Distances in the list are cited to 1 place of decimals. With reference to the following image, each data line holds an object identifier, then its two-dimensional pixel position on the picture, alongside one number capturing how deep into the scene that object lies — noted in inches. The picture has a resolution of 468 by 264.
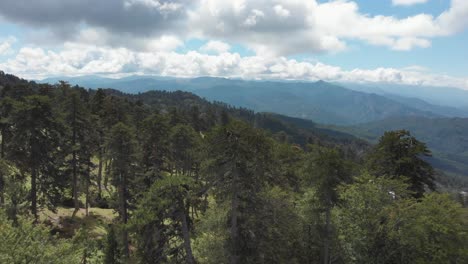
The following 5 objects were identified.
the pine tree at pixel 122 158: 1000.2
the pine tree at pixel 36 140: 994.1
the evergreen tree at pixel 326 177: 828.6
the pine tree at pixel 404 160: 1069.1
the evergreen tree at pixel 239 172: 653.3
